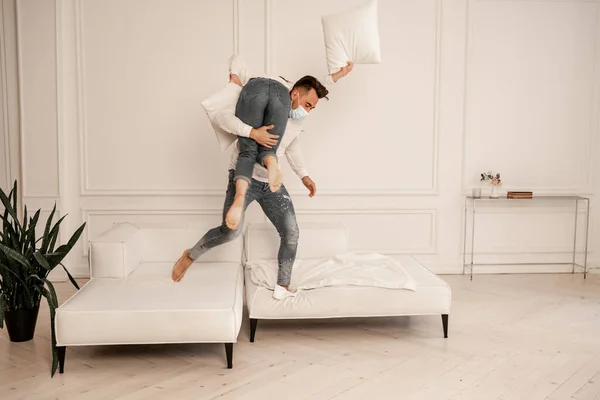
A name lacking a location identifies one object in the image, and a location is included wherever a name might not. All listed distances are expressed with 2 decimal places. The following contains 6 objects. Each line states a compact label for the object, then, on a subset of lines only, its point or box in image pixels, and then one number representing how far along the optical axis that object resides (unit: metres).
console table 5.54
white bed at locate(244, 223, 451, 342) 3.59
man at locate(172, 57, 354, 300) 3.61
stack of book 5.33
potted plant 3.39
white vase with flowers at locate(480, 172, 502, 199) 5.39
